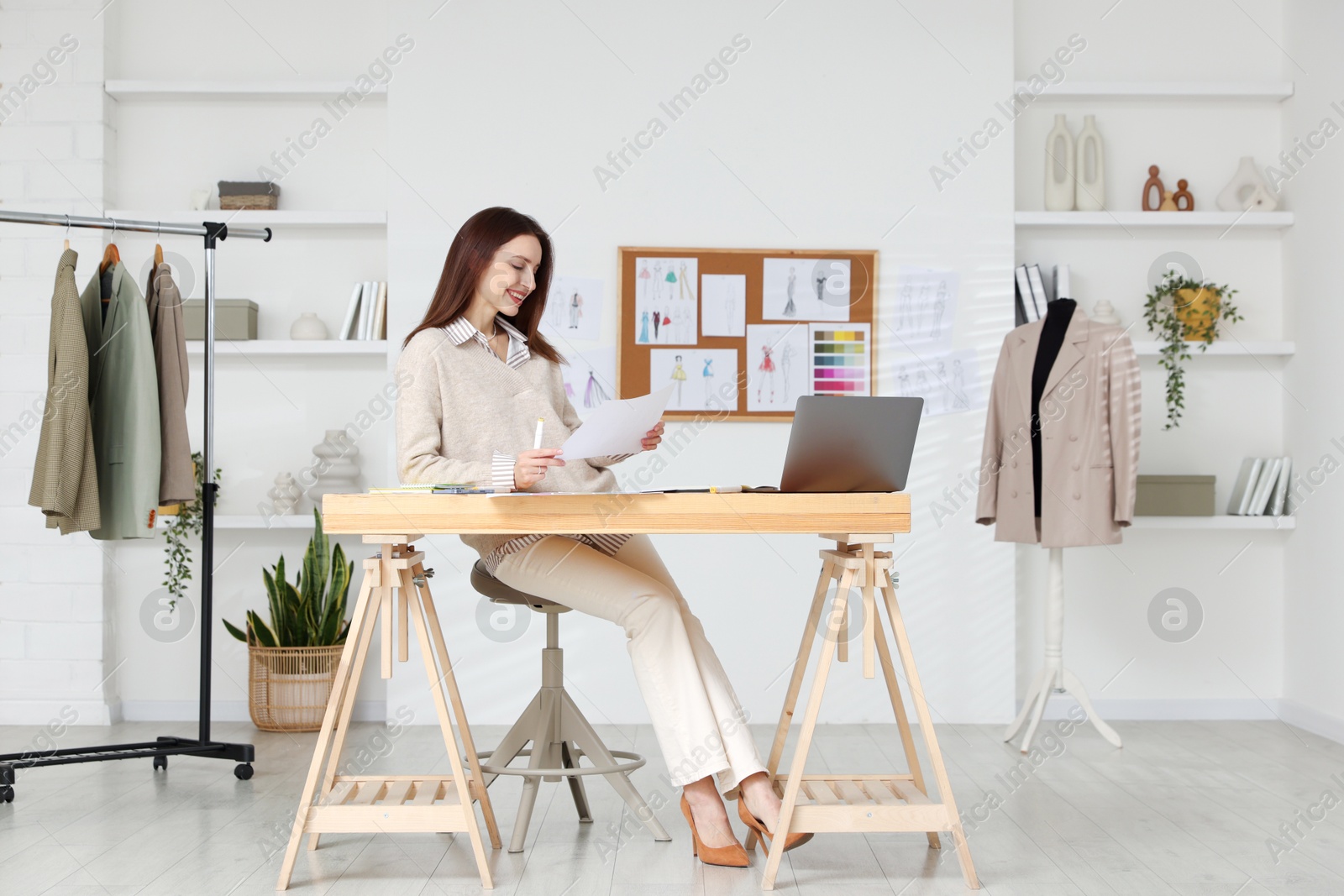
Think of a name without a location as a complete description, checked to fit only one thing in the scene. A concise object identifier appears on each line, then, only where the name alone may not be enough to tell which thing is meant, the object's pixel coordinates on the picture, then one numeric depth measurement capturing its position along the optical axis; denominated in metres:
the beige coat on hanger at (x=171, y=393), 3.04
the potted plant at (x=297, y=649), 3.58
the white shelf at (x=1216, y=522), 3.70
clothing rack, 2.86
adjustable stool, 2.30
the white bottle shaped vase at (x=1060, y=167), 3.88
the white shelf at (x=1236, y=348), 3.77
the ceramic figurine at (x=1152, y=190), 3.92
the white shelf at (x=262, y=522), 3.70
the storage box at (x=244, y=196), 3.81
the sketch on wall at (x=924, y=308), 3.75
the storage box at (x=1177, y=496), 3.71
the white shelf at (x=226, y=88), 3.77
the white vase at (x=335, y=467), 3.74
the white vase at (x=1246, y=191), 3.85
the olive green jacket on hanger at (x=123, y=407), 2.96
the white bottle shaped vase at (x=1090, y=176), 3.89
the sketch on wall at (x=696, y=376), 3.72
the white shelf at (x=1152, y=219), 3.80
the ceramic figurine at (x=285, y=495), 3.75
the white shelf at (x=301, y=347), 3.71
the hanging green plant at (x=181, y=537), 3.65
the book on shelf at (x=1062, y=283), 3.80
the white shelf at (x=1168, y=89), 3.84
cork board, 3.72
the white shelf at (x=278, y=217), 3.76
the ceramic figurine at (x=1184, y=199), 3.92
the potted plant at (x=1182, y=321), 3.77
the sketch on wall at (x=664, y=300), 3.72
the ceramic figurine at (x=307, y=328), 3.78
